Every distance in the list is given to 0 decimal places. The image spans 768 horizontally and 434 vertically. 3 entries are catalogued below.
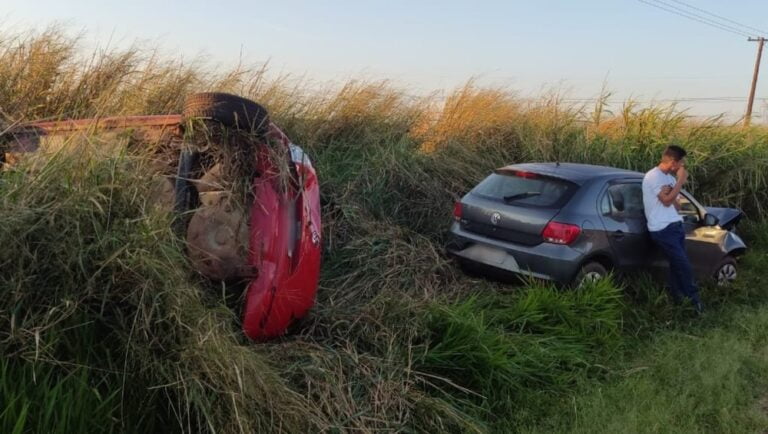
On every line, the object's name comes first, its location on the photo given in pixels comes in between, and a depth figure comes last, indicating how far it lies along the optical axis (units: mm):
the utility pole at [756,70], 40128
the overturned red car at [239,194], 3777
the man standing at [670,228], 6492
